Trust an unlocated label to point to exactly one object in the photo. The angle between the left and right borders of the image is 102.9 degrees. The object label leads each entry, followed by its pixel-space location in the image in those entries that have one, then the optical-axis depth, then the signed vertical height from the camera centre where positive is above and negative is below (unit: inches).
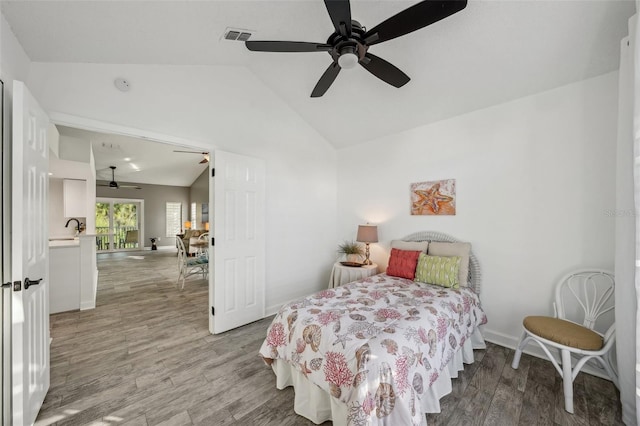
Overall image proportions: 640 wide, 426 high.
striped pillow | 103.3 -23.8
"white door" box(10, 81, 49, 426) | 56.4 -11.1
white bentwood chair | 72.1 -35.2
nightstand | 133.7 -31.8
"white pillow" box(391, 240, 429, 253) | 124.3 -15.7
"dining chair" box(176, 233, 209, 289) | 190.2 -37.2
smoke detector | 97.0 +49.1
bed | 54.4 -35.3
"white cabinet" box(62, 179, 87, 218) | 189.3 +10.7
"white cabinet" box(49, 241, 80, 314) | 139.4 -37.3
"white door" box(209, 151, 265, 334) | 118.6 -14.5
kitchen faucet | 198.2 -10.8
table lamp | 143.1 -11.7
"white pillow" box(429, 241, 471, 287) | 106.7 -16.8
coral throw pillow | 116.6 -23.3
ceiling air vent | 93.5 +67.0
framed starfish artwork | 123.3 +8.4
